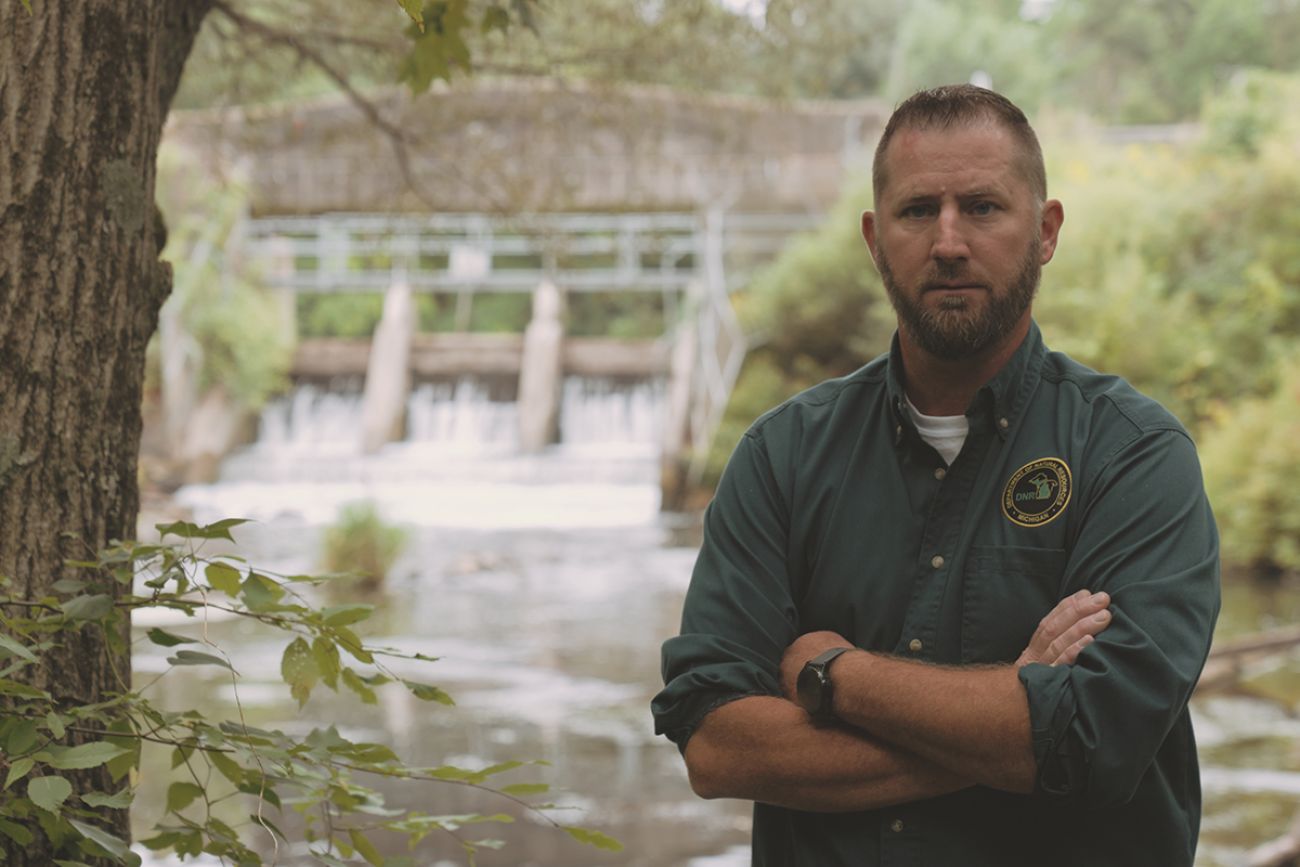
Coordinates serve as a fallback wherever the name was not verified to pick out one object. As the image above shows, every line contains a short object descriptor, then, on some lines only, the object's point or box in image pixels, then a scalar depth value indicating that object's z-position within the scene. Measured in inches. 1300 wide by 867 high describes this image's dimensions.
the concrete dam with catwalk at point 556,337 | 713.0
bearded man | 69.3
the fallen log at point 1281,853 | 209.8
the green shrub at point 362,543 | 494.0
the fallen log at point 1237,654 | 308.3
